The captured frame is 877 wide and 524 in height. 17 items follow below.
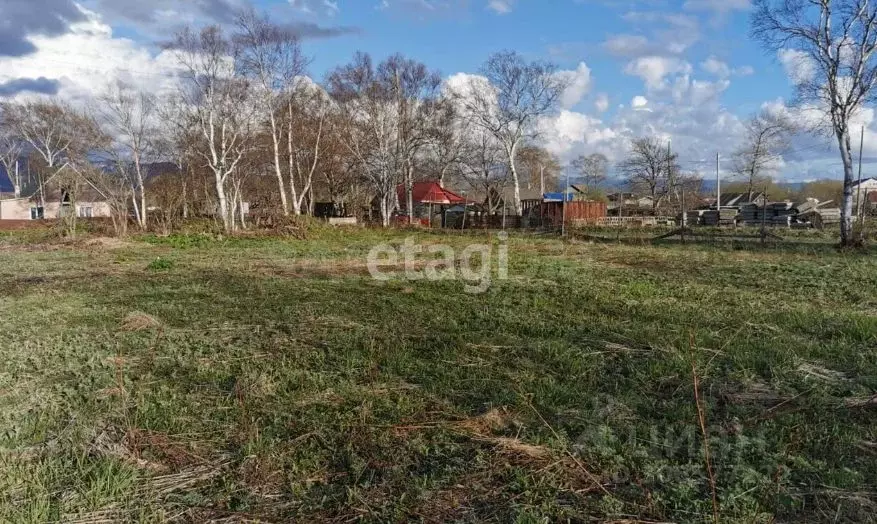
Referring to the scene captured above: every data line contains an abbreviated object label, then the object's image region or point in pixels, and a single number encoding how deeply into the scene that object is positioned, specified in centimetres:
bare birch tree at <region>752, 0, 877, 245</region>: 1588
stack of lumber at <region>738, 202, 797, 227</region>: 2979
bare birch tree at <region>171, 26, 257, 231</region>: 2511
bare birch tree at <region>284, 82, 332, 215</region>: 2855
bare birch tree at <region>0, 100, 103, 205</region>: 4069
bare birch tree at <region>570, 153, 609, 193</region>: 7156
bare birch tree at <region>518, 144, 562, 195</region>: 4359
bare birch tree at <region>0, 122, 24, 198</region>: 4778
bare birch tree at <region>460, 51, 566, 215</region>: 3312
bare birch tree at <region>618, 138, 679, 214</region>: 5400
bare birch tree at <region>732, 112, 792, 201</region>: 5038
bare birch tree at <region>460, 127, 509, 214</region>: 3903
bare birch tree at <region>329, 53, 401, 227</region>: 2930
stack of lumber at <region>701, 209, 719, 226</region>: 3120
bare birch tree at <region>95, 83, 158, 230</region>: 2777
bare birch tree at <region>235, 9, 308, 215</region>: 2617
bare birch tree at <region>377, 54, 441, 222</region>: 2948
